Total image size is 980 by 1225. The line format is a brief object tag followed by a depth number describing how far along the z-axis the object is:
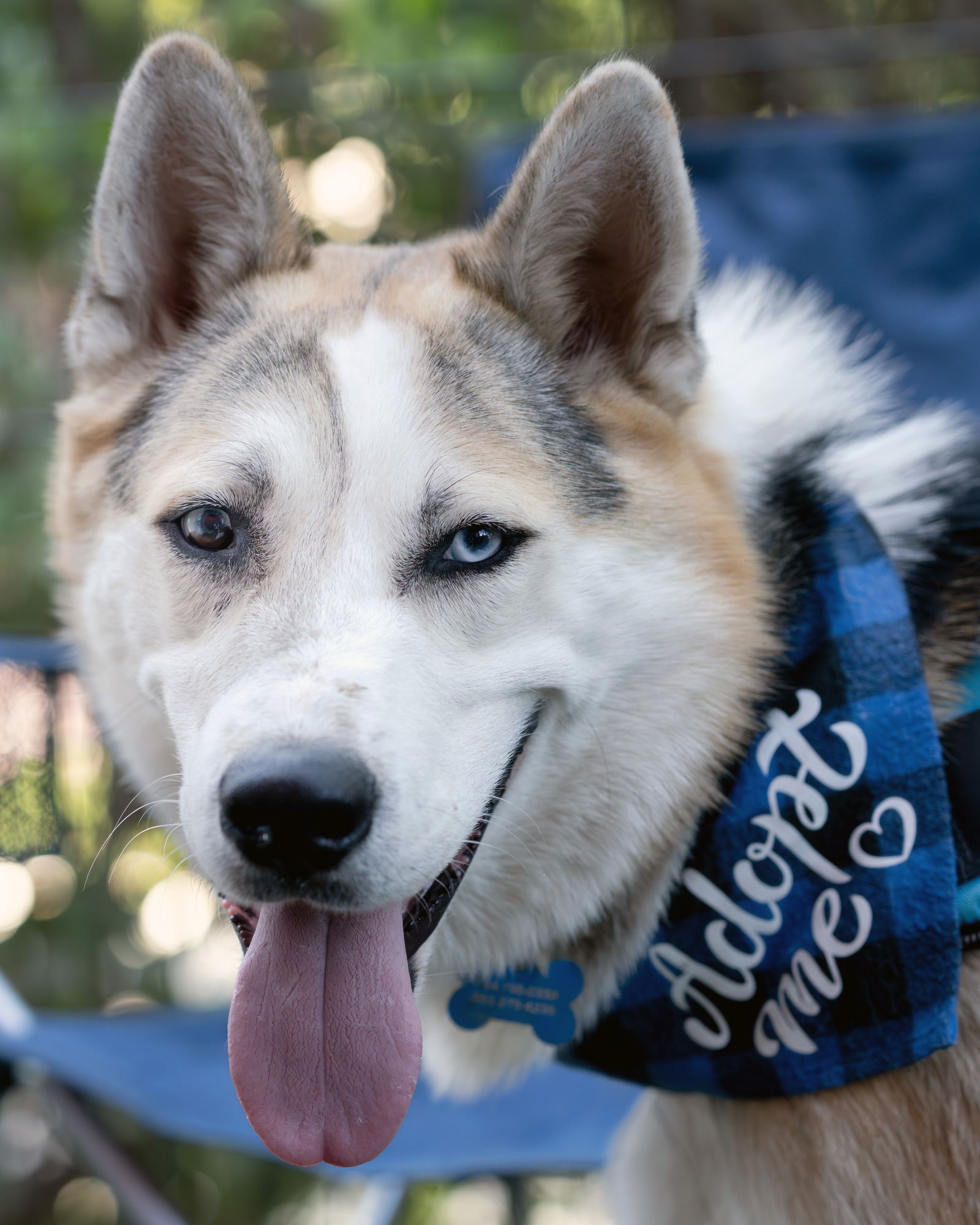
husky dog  1.30
